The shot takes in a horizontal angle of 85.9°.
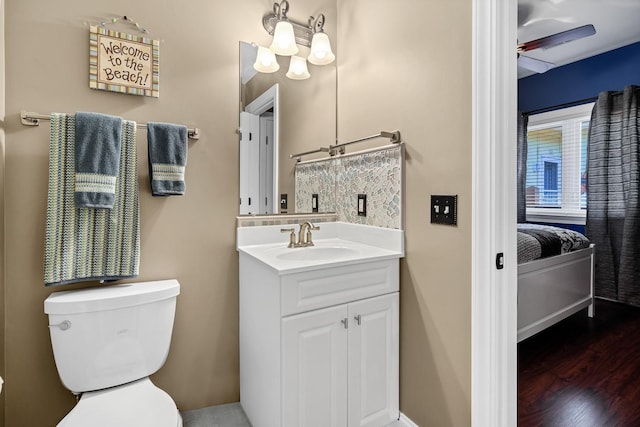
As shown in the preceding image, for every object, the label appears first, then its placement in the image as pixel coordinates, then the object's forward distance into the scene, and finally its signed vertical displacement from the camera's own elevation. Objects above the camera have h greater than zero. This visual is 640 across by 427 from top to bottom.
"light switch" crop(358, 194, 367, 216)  1.84 +0.04
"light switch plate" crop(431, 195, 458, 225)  1.33 +0.01
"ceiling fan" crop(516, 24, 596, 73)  2.42 +1.28
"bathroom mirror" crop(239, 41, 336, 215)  1.82 +0.50
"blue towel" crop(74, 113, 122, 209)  1.37 +0.20
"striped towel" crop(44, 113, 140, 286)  1.37 -0.05
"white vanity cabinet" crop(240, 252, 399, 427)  1.31 -0.55
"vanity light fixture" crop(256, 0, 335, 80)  1.78 +0.95
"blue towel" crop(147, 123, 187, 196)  1.53 +0.25
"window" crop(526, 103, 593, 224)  3.74 +0.55
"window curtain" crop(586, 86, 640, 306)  3.15 +0.18
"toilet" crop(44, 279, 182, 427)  1.25 -0.54
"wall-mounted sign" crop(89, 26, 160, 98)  1.51 +0.68
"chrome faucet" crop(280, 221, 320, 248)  1.81 -0.12
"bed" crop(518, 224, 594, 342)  2.28 -0.46
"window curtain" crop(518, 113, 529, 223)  4.11 +0.60
